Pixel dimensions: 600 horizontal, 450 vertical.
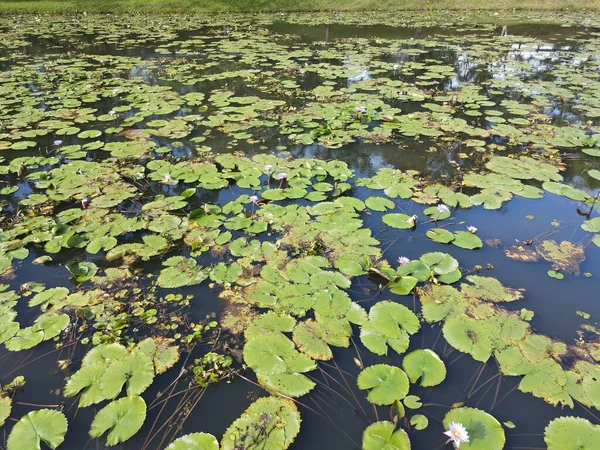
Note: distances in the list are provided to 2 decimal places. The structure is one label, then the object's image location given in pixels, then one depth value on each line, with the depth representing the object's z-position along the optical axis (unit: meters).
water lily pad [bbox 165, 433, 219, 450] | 1.69
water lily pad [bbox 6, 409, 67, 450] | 1.73
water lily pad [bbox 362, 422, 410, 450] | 1.68
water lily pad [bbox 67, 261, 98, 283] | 2.71
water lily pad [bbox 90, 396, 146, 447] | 1.76
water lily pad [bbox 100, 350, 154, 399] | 1.95
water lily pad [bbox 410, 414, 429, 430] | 1.80
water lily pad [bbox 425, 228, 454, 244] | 3.09
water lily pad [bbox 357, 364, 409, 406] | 1.89
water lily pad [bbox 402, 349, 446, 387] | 1.99
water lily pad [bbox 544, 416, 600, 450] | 1.68
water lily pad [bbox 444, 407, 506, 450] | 1.70
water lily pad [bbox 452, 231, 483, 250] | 3.02
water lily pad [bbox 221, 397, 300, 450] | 1.72
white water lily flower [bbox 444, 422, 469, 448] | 1.59
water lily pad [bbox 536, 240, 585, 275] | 2.84
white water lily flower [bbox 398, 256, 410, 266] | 2.69
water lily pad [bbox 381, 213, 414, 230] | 3.27
